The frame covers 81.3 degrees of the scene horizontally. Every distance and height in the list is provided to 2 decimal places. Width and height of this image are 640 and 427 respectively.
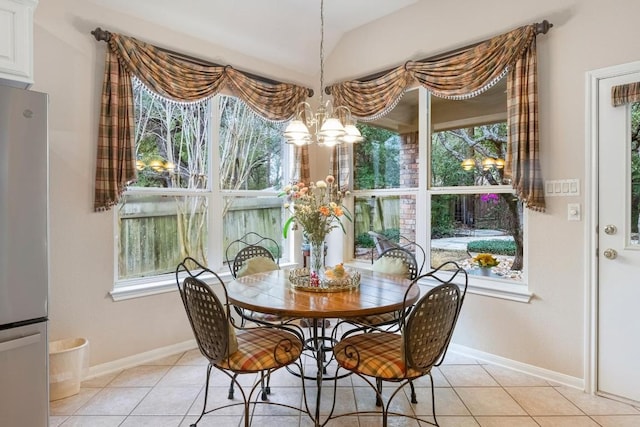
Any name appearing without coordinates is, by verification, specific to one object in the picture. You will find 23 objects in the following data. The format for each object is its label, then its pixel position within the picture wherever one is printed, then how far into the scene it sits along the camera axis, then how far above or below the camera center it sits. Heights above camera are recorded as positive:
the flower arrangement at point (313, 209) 2.38 +0.01
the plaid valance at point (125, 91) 2.76 +0.95
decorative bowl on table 2.33 -0.46
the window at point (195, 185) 3.14 +0.24
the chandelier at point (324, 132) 2.28 +0.50
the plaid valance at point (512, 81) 2.71 +1.03
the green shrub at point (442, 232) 3.41 -0.20
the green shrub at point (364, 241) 4.07 -0.34
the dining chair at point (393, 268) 2.65 -0.46
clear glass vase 2.50 -0.34
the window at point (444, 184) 3.07 +0.24
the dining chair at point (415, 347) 1.83 -0.71
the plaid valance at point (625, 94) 2.35 +0.75
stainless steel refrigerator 1.75 -0.24
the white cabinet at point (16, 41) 1.95 +0.90
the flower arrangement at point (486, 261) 3.12 -0.43
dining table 1.93 -0.51
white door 2.40 -0.24
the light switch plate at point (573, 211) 2.59 -0.01
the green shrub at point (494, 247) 3.03 -0.31
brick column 3.62 +0.32
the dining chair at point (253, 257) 2.80 -0.43
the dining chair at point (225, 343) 1.88 -0.75
